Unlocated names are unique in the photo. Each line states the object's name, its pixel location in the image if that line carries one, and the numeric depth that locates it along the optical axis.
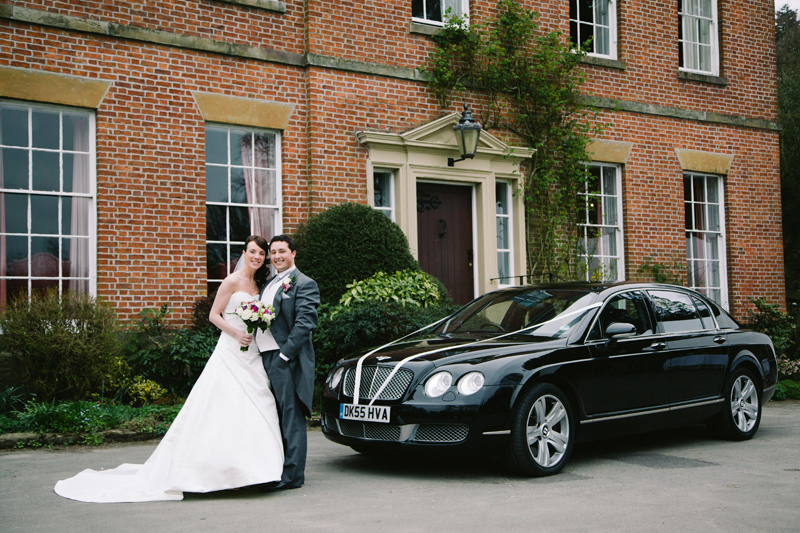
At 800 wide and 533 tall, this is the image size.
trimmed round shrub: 10.16
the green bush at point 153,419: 7.90
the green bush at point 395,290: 9.71
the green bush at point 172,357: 9.15
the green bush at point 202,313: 9.61
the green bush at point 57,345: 7.96
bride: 5.38
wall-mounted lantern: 11.30
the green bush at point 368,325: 8.98
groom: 5.67
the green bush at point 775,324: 13.67
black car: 5.71
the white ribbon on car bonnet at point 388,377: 5.93
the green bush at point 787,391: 11.70
